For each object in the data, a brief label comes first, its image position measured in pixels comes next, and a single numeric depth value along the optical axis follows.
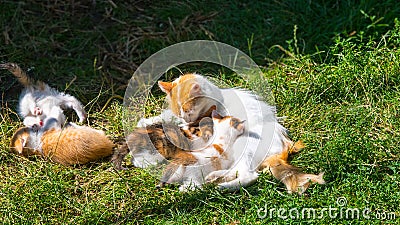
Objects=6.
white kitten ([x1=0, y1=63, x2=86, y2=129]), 9.57
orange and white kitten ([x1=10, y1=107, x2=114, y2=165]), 8.75
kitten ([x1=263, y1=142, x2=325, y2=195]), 7.75
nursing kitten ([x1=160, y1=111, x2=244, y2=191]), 8.09
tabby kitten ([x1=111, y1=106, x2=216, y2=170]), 8.32
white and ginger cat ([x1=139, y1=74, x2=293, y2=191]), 8.12
